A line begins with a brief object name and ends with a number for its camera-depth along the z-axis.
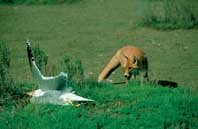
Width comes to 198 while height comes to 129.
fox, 19.47
